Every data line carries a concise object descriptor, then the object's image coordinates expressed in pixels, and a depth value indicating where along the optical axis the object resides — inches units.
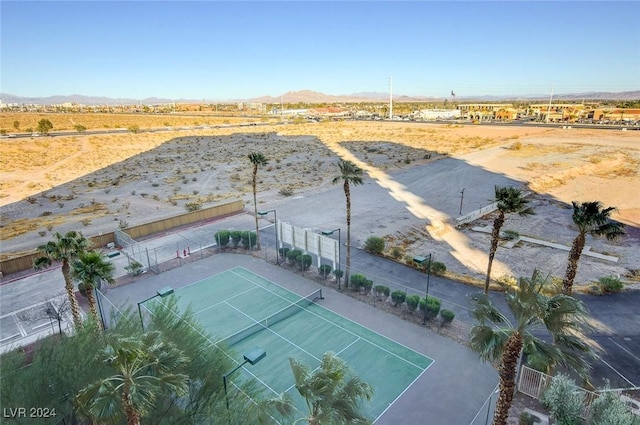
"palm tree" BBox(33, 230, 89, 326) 632.4
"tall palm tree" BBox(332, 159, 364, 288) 861.2
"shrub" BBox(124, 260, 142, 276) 969.5
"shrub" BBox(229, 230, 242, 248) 1136.2
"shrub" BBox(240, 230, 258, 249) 1126.4
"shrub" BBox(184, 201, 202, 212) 1545.4
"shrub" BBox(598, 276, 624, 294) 863.7
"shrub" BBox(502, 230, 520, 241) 1205.8
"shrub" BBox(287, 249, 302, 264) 1008.9
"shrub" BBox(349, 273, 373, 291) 873.5
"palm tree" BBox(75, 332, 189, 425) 318.3
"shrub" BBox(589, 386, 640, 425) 408.8
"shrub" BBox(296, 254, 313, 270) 989.2
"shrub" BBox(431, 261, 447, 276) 959.6
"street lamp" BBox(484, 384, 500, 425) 529.0
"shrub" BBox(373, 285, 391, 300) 853.2
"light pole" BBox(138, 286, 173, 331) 714.1
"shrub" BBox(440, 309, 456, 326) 736.3
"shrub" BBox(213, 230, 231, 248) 1130.0
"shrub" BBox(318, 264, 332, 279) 952.3
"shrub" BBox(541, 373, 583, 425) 479.5
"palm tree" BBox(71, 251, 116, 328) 616.4
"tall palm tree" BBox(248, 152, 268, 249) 1062.4
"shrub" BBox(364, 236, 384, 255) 1096.2
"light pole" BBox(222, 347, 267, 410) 462.7
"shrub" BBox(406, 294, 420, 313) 780.0
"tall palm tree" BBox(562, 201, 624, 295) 598.2
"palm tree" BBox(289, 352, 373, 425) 354.3
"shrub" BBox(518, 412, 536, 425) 511.2
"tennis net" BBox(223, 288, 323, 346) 710.5
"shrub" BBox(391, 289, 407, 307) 810.8
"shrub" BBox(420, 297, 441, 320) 756.6
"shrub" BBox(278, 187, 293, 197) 1775.2
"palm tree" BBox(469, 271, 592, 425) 377.4
